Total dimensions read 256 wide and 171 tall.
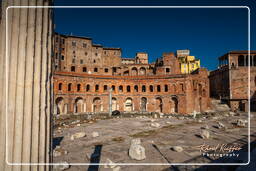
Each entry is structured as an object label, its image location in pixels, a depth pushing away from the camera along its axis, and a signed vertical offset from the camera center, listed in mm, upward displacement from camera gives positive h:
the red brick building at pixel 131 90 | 26438 -202
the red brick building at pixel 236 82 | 29141 +1429
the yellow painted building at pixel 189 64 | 54312 +9451
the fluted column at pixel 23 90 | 1982 -9
